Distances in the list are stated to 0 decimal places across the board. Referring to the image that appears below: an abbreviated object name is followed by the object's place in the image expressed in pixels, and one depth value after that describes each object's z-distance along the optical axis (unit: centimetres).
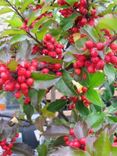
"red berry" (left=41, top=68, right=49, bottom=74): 70
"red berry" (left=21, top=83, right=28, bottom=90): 64
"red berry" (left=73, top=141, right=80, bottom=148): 65
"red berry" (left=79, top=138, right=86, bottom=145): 66
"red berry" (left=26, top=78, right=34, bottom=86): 65
